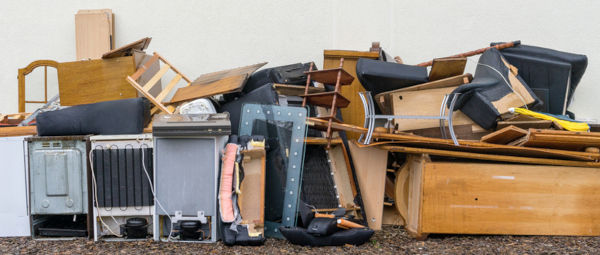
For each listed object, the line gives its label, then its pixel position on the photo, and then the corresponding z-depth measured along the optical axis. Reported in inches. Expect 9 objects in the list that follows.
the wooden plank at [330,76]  146.2
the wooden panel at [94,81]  167.5
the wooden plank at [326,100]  145.8
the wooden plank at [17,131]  142.5
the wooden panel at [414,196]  131.9
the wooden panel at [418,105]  155.5
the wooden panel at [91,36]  202.5
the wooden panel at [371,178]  146.5
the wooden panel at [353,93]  172.3
